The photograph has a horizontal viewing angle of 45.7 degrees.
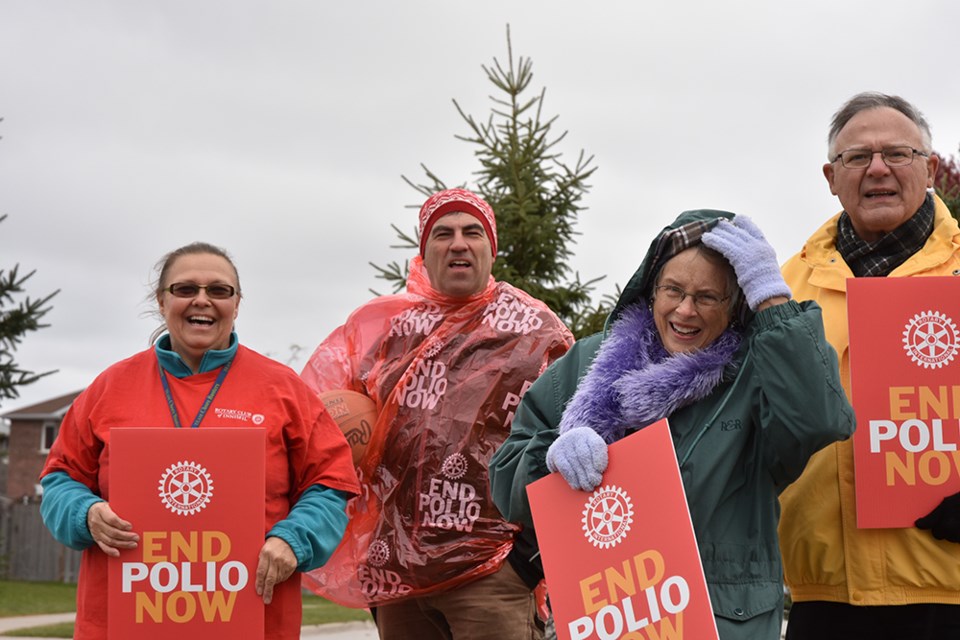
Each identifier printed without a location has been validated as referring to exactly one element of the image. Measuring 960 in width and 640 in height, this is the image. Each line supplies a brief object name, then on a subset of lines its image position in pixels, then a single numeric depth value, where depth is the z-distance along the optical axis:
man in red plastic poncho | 4.04
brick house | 42.50
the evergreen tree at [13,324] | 16.66
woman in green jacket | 2.57
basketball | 4.17
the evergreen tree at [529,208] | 6.45
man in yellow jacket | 2.92
